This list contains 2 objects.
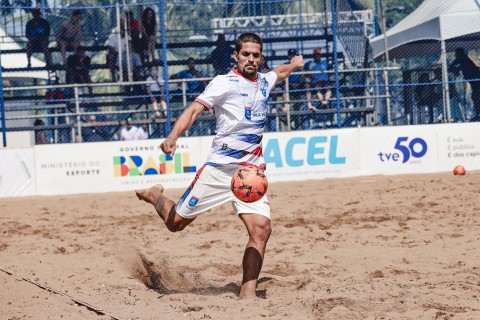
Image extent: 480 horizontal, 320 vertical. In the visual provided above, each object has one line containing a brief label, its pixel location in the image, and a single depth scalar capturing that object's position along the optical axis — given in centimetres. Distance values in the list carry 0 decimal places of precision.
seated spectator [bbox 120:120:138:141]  2019
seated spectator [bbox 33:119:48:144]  2070
